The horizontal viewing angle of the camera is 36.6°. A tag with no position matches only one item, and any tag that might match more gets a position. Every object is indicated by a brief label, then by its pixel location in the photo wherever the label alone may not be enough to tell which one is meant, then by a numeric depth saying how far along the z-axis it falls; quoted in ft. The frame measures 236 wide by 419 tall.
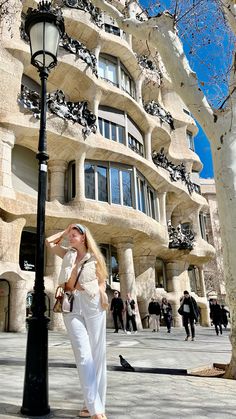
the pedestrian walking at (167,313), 55.12
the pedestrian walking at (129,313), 49.39
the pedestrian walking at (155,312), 53.06
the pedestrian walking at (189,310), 39.65
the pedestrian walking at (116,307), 49.80
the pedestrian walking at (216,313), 52.90
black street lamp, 11.55
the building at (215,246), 150.99
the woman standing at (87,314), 10.51
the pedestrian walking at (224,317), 64.37
